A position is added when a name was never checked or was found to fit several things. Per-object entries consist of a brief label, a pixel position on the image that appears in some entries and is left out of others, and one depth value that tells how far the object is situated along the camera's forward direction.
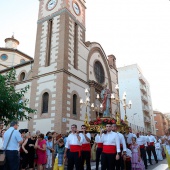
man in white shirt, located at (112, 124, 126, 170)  6.98
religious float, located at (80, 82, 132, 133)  11.28
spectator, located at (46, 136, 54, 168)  10.42
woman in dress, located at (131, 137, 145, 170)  8.62
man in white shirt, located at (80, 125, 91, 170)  8.37
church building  16.47
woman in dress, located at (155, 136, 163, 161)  15.58
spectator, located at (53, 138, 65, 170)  7.77
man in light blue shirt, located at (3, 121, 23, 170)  5.98
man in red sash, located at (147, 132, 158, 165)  13.41
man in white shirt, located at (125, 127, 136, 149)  10.21
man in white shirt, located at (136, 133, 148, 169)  11.01
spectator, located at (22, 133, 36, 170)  8.33
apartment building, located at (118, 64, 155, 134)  47.06
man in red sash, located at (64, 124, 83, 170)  7.12
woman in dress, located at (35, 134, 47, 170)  8.16
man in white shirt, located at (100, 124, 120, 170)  6.36
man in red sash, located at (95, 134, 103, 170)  9.31
